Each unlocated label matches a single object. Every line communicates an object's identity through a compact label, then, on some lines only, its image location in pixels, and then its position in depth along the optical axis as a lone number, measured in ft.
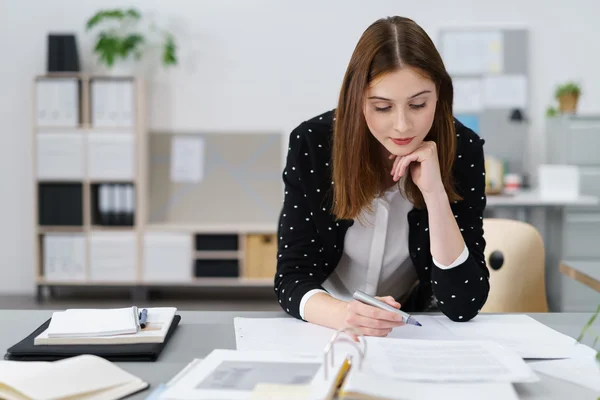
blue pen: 4.13
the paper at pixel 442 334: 3.87
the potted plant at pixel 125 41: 14.70
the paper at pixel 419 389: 2.88
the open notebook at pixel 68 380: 3.00
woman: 4.60
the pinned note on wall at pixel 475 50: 15.66
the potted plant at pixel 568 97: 14.60
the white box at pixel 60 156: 14.70
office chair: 5.92
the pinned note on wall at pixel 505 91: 15.69
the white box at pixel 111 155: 14.73
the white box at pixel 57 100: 14.65
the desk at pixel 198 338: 3.27
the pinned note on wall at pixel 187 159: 15.92
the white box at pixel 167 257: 14.92
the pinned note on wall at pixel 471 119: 15.89
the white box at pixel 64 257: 14.89
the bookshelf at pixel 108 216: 14.71
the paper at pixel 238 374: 3.00
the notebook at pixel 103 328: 3.85
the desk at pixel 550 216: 12.79
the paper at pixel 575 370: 3.36
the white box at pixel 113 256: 14.87
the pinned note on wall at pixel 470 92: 15.85
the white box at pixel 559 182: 13.58
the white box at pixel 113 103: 14.73
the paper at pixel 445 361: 3.17
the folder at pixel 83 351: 3.69
